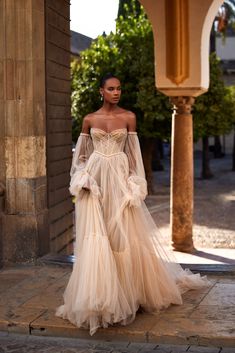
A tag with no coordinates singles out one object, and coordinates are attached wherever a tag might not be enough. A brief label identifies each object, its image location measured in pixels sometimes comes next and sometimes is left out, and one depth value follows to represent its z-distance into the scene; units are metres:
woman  5.45
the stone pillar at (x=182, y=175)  11.01
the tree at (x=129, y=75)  19.53
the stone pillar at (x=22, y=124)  7.70
